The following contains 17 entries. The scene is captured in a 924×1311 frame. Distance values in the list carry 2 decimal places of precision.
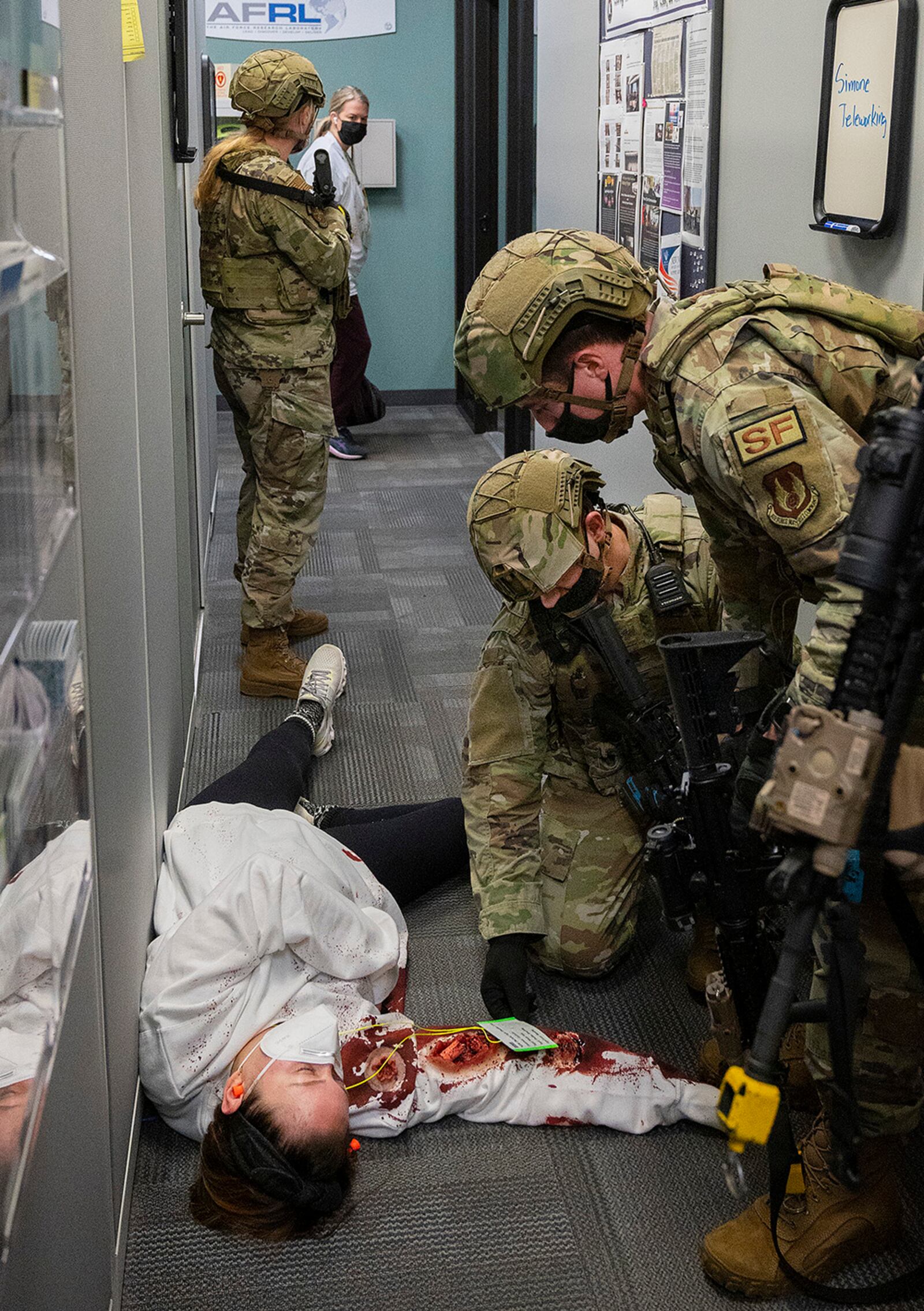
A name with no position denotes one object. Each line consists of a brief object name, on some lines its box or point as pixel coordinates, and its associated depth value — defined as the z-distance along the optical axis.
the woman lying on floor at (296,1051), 1.56
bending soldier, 1.30
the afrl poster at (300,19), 6.43
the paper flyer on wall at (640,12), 2.84
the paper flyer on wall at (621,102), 3.30
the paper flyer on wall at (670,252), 3.01
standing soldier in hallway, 3.19
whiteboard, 1.89
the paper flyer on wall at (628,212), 3.38
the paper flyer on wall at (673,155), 2.94
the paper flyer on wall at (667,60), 2.92
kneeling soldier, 2.02
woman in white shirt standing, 5.63
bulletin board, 2.72
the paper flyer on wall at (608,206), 3.60
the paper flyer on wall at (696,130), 2.71
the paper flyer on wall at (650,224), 3.18
